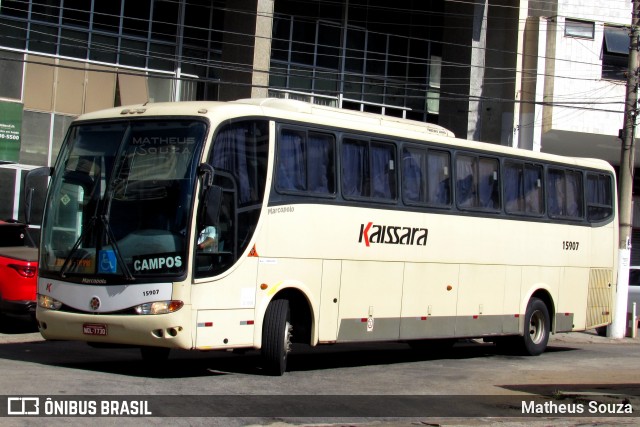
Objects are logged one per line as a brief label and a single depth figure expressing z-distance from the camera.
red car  15.84
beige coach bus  11.41
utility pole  23.16
